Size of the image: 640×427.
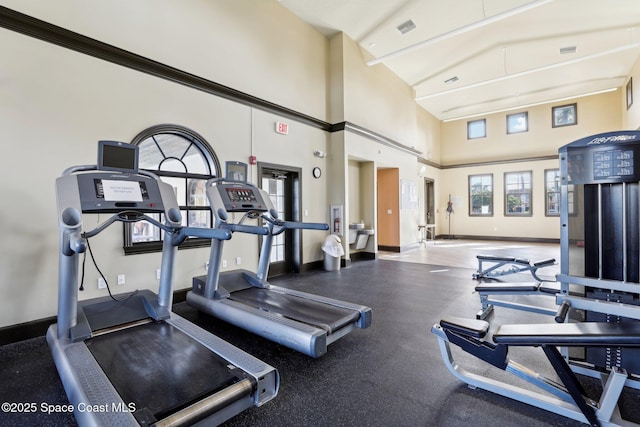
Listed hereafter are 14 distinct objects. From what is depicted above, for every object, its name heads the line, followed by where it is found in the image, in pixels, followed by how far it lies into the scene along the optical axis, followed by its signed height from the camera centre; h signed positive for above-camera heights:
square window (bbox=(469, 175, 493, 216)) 11.60 +0.74
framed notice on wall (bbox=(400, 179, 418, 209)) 8.85 +0.59
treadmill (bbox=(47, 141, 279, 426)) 1.65 -0.98
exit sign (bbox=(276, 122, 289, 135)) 5.61 +1.64
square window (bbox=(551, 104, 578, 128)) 10.23 +3.35
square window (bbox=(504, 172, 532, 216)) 10.84 +0.73
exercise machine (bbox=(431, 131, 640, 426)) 1.71 -0.63
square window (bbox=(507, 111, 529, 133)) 11.01 +3.34
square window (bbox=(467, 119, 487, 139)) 11.84 +3.35
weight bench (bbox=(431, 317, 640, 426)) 1.60 -0.89
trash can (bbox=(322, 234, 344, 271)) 6.27 -0.77
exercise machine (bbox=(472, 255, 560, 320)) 3.18 -0.86
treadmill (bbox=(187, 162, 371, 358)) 2.65 -0.96
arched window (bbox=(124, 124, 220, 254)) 3.94 +0.67
